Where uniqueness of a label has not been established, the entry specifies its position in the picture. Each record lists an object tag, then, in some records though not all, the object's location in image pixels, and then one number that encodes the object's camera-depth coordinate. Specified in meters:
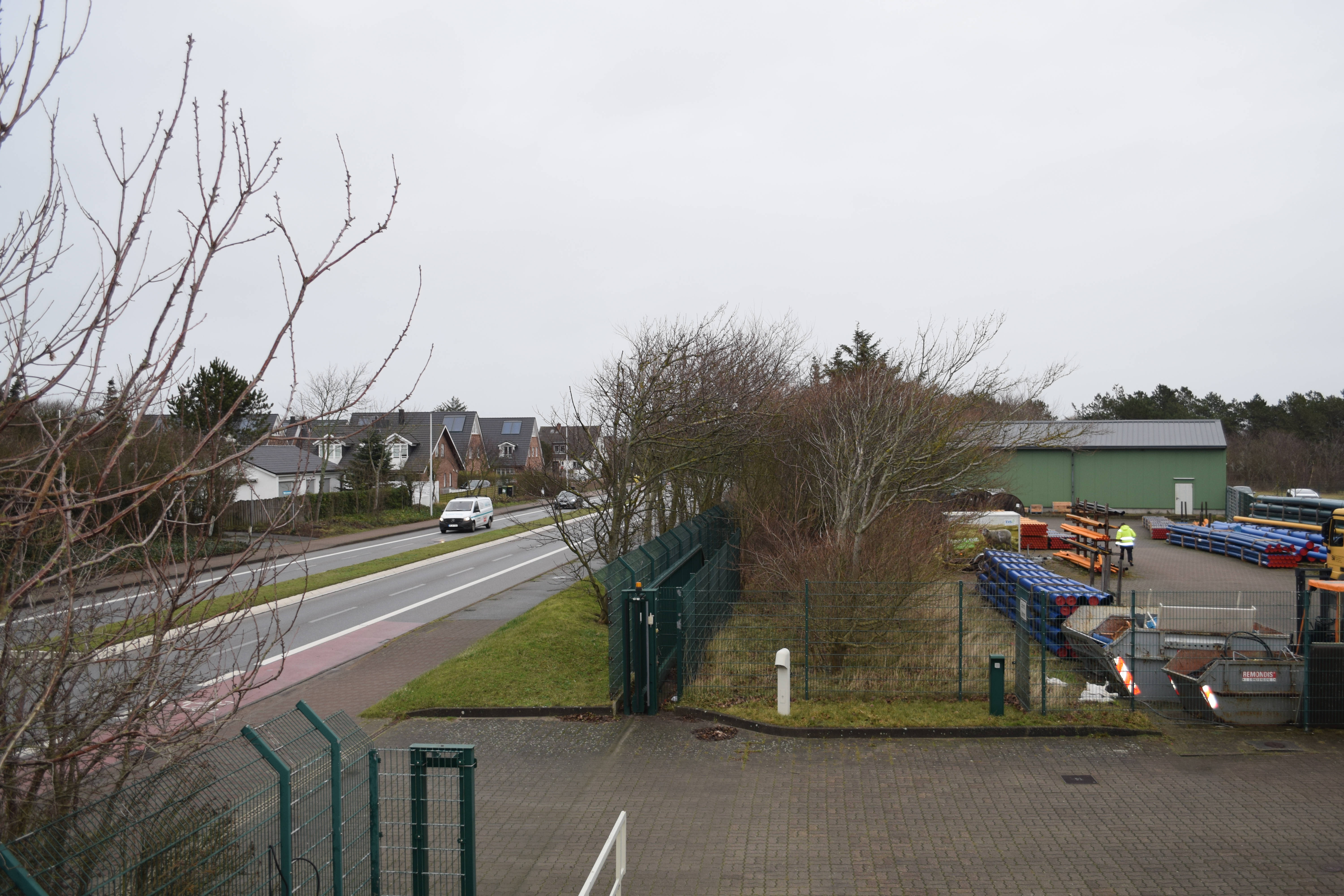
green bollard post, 10.88
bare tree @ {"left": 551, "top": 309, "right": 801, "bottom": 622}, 17.14
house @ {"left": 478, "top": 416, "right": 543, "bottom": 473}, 83.19
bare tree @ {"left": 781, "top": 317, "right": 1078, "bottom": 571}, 16.50
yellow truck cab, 22.70
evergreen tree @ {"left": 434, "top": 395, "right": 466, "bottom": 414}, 96.38
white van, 43.75
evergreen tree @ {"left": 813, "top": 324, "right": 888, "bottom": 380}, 36.69
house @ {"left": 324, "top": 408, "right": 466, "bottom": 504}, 53.16
